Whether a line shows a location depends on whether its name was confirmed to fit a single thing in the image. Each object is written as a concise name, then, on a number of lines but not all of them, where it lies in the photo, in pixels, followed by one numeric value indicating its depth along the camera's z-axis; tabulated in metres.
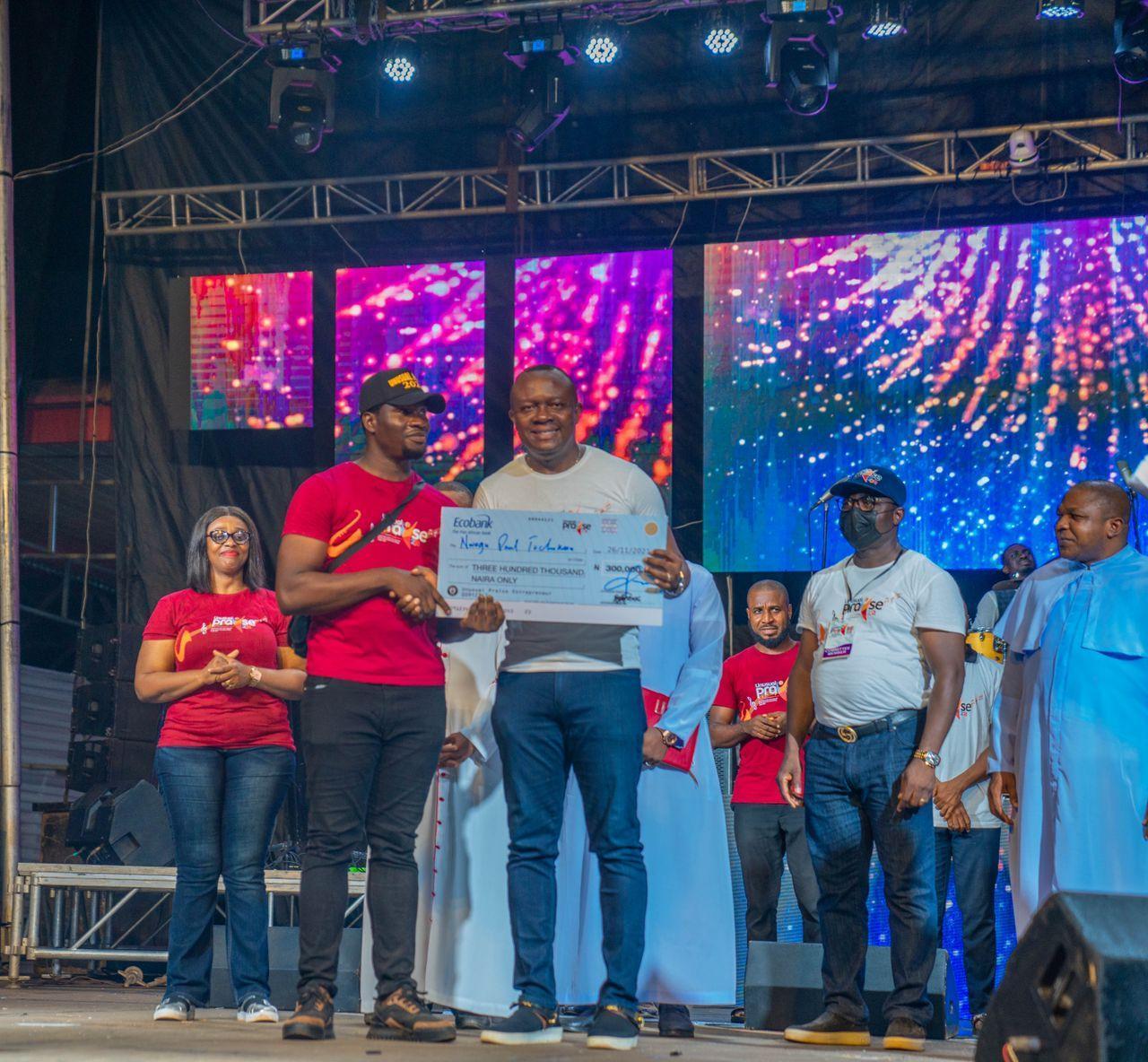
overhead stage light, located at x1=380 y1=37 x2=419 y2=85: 9.63
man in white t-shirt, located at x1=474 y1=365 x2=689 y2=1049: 3.79
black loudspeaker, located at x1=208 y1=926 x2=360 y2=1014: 5.85
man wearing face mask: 4.56
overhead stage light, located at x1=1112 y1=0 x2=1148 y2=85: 8.59
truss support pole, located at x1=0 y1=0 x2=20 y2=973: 7.47
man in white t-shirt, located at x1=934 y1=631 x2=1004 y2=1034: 6.20
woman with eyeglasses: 4.72
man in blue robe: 4.25
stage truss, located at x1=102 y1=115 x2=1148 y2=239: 9.35
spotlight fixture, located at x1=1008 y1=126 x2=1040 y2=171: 9.23
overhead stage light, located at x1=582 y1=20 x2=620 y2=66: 9.22
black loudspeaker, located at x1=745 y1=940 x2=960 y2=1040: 5.32
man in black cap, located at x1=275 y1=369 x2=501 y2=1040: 3.87
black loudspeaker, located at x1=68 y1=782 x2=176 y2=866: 8.62
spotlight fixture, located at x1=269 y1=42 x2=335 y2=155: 9.53
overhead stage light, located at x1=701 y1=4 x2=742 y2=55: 9.16
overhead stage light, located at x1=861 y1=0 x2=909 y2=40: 9.14
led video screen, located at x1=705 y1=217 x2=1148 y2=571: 9.02
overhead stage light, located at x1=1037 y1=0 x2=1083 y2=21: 8.61
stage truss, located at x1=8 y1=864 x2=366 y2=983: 7.23
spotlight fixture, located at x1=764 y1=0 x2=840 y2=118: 8.71
